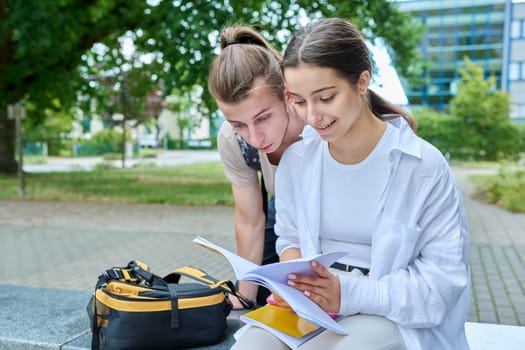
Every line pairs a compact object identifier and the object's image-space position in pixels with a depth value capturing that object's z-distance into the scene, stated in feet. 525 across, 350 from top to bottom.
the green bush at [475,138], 96.89
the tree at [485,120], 96.48
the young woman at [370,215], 5.36
